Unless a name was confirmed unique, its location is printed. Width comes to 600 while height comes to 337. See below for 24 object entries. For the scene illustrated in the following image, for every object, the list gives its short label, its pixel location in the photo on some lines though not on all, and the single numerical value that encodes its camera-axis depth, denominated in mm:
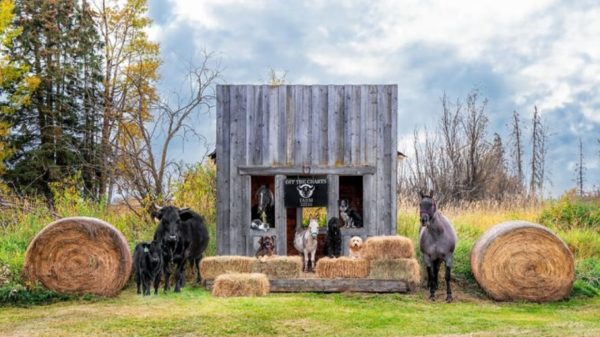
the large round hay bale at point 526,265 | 12672
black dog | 13586
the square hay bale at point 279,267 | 12828
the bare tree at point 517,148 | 29542
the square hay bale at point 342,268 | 12836
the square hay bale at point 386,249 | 12914
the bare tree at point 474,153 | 27031
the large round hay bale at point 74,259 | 12344
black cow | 11078
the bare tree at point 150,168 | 19234
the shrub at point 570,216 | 19031
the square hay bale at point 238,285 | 11945
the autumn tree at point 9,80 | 28562
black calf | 11133
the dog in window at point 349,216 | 14781
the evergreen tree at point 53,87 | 28875
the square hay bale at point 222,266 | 12867
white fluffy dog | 13195
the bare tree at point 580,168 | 29731
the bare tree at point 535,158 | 29078
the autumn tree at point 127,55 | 28016
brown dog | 13431
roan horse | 12586
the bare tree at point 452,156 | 26828
